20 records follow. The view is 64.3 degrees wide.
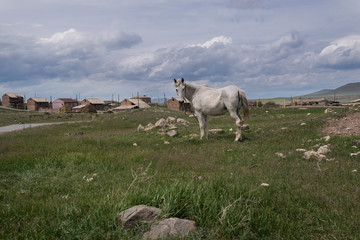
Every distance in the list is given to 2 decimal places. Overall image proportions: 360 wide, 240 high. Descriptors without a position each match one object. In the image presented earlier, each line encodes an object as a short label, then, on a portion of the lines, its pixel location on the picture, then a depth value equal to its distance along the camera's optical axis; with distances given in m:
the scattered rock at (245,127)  16.98
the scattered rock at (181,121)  22.74
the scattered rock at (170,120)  22.59
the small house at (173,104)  66.94
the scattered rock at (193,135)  14.89
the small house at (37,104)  87.38
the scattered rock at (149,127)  19.40
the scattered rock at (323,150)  9.98
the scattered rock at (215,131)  16.31
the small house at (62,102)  93.75
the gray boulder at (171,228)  3.89
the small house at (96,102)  89.12
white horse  13.47
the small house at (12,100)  92.74
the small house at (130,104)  76.06
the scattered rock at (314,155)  9.20
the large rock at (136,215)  4.11
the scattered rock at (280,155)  9.91
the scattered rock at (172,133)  15.56
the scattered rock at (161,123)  19.99
